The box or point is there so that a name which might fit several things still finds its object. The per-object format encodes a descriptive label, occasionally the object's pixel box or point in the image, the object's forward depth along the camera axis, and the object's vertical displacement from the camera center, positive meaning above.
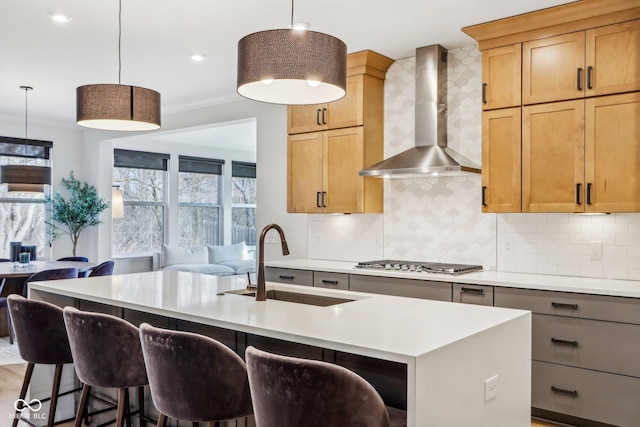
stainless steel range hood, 4.30 +0.78
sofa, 8.64 -0.76
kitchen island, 1.66 -0.41
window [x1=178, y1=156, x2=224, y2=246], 9.38 +0.22
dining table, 5.20 -0.57
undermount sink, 2.84 -0.44
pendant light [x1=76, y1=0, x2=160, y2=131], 2.99 +0.60
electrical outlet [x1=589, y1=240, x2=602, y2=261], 3.79 -0.23
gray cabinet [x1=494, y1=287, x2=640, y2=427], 3.14 -0.83
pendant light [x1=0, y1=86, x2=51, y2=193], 6.04 +0.42
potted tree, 7.71 +0.05
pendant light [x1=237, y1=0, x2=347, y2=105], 2.16 +0.62
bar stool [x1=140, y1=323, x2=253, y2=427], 1.92 -0.58
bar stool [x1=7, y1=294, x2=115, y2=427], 2.74 -0.60
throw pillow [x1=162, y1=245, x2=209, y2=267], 8.66 -0.67
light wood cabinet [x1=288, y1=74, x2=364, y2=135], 4.72 +0.90
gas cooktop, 3.95 -0.39
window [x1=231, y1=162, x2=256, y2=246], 10.27 +0.24
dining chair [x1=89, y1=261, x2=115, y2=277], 5.54 -0.58
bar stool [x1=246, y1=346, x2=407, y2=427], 1.57 -0.53
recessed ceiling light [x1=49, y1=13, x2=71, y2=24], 3.75 +1.35
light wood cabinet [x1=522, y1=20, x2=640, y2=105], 3.40 +0.99
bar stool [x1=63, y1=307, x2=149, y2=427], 2.37 -0.60
